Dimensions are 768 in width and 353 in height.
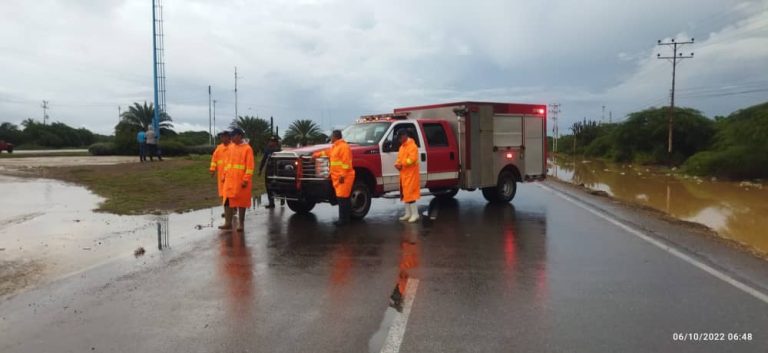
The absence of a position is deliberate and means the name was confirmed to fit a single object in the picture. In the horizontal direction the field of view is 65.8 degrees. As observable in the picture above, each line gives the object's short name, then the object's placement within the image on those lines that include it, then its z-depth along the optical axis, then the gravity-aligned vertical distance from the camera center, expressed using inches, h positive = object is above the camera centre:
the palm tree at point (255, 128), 1841.8 +83.5
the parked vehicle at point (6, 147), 1576.0 +15.2
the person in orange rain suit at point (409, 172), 435.8 -15.3
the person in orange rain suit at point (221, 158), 403.5 -4.2
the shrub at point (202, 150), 1604.3 +5.8
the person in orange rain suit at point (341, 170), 411.2 -12.8
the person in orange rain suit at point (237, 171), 392.2 -12.7
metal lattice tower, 1364.4 +217.1
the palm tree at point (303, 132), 2154.3 +74.6
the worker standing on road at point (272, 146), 553.9 +5.5
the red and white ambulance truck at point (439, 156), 450.3 -3.6
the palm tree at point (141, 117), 2095.2 +125.3
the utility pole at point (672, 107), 1942.5 +149.0
